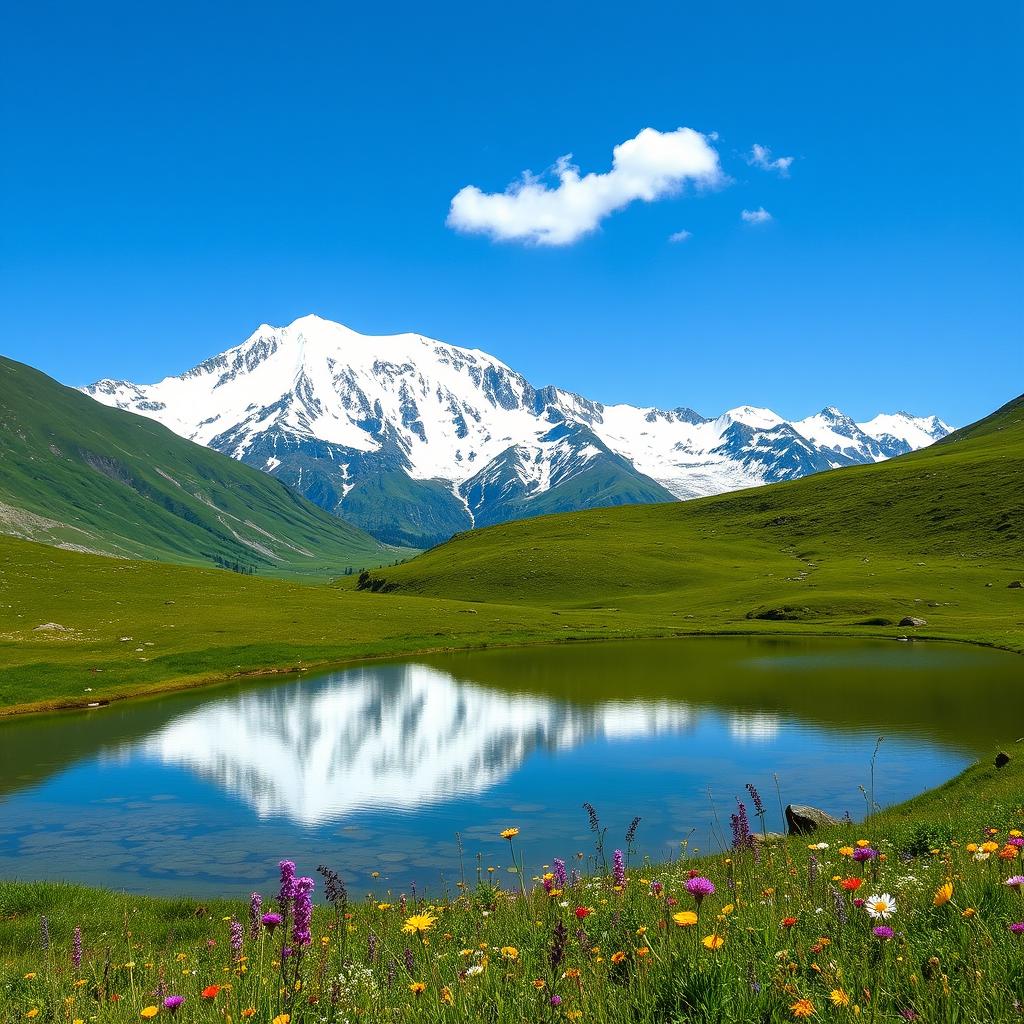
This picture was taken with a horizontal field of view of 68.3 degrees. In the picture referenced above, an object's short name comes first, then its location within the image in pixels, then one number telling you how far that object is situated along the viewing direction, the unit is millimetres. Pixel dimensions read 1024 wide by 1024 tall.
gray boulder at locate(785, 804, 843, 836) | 21734
